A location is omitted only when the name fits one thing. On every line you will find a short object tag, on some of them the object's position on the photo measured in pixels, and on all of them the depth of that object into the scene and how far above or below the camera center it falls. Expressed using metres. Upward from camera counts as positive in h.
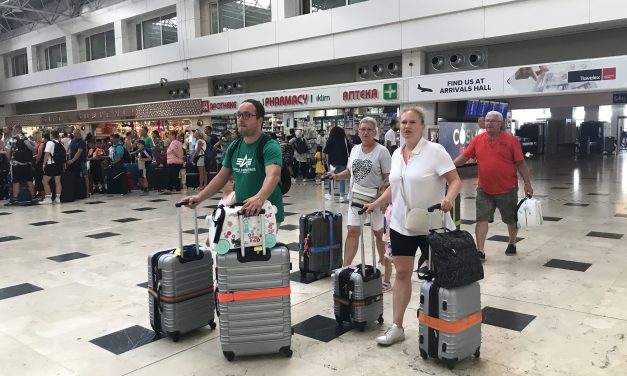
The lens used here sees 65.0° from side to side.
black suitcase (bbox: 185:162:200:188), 12.13 -0.78
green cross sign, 13.48 +1.29
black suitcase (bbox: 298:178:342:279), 4.27 -0.90
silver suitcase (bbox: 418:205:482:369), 2.54 -0.97
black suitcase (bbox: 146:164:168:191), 11.59 -0.78
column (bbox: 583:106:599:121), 27.67 +1.11
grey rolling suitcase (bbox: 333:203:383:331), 3.09 -0.99
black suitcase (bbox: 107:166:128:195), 11.27 -0.81
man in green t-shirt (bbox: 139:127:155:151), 12.20 +0.13
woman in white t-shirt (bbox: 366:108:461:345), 2.77 -0.29
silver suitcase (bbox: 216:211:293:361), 2.65 -0.86
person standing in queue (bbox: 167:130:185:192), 11.15 -0.41
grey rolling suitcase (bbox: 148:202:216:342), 2.98 -0.90
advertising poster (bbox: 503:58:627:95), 10.68 +1.29
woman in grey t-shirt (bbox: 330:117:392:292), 3.85 -0.29
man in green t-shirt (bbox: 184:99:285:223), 2.86 -0.13
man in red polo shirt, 4.76 -0.36
